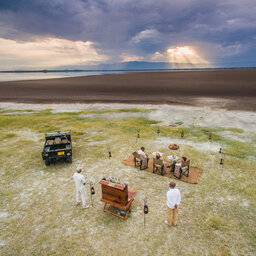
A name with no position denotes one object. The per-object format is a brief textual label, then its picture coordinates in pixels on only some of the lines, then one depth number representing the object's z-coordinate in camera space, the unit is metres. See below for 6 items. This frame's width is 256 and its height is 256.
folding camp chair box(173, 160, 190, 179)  10.59
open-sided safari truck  12.29
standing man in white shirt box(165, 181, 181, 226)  6.96
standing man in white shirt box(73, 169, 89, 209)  8.09
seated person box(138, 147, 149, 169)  11.67
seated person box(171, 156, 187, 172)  10.76
